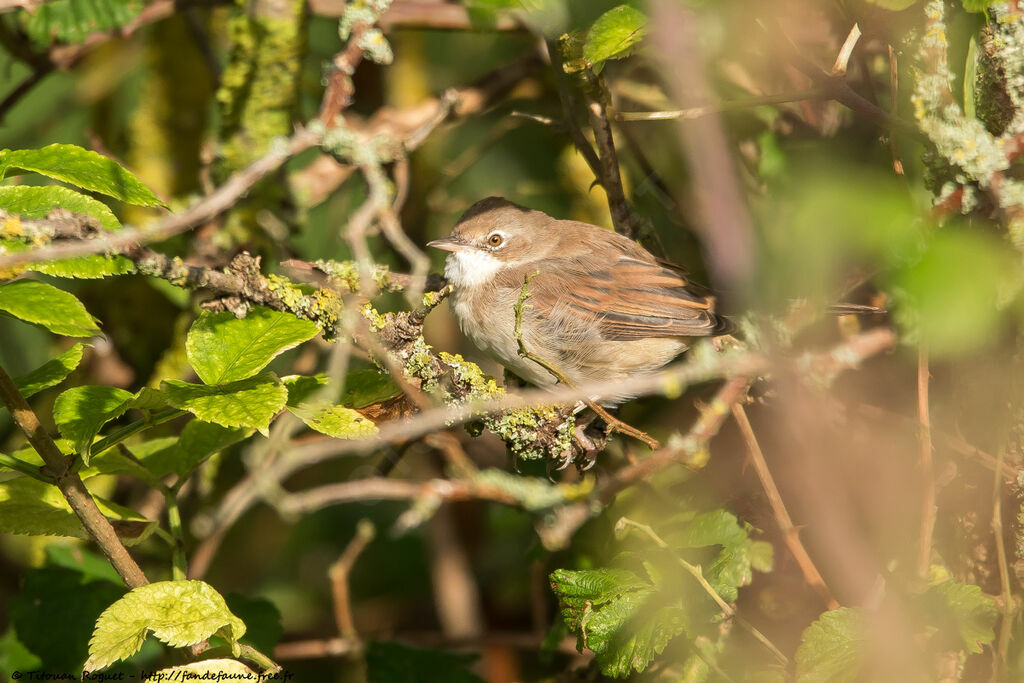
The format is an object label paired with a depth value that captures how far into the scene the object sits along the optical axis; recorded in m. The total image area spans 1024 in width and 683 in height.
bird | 7.10
